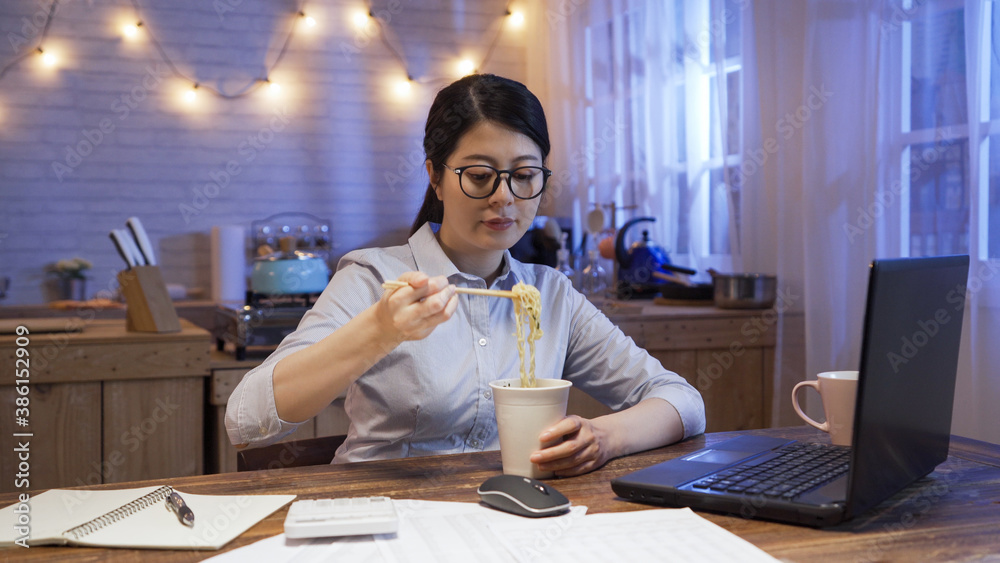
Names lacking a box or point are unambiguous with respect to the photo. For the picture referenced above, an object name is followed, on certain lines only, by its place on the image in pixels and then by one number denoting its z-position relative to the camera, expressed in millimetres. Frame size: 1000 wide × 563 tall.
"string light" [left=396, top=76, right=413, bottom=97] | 4536
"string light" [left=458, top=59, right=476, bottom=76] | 4680
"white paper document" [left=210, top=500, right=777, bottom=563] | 763
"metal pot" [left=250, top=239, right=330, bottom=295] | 2637
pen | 850
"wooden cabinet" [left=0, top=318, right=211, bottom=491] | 2223
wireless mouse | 885
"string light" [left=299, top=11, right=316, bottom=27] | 4336
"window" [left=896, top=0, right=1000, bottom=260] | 1840
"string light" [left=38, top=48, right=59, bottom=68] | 3918
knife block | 2340
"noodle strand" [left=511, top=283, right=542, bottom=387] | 1128
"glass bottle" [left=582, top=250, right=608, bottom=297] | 3283
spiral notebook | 806
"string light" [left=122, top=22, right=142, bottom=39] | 4051
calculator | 802
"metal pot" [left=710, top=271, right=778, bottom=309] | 2600
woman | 1151
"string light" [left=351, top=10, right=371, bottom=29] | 4449
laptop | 809
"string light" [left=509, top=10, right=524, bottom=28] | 4801
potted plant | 3891
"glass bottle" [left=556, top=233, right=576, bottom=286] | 3250
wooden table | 784
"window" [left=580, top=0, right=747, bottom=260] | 2914
